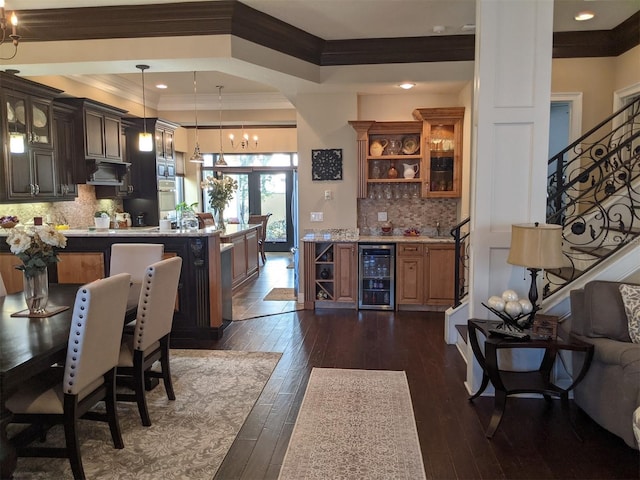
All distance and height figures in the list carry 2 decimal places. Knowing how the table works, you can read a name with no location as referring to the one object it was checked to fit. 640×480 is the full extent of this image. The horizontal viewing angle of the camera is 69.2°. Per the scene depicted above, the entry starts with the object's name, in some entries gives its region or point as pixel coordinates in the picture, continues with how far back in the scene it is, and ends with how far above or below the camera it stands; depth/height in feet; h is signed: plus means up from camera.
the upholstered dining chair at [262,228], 31.32 -1.80
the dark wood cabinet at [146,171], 25.43 +1.73
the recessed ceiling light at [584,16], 15.67 +6.32
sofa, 8.90 -3.17
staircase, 11.27 -1.00
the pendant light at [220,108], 25.77 +5.78
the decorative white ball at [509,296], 10.37 -2.14
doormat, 21.71 -4.52
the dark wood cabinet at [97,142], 20.74 +2.86
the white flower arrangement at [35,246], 9.09 -0.87
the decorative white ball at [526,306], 10.27 -2.33
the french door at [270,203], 37.52 -0.10
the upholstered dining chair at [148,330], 9.89 -2.83
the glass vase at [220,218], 24.04 -0.85
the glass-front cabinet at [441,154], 19.94 +2.07
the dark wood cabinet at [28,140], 16.71 +2.45
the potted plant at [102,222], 19.36 -0.82
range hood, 21.47 +1.55
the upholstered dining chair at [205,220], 26.53 -1.05
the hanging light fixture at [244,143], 33.96 +4.38
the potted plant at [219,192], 23.85 +0.51
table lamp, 9.71 -0.98
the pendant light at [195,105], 22.84 +5.94
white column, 10.72 +1.81
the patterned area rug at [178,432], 8.49 -4.84
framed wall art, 20.70 +1.68
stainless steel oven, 26.47 +0.30
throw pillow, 9.87 -2.29
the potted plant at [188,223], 18.23 -0.85
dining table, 6.66 -2.35
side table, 9.74 -3.65
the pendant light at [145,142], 18.93 +2.47
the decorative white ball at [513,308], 10.23 -2.37
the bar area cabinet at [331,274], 19.95 -3.17
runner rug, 8.41 -4.81
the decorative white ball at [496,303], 10.34 -2.29
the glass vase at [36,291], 9.46 -1.81
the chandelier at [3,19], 7.98 +3.23
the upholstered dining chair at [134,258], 13.02 -1.56
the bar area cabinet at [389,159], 20.45 +1.91
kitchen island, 15.80 -2.25
